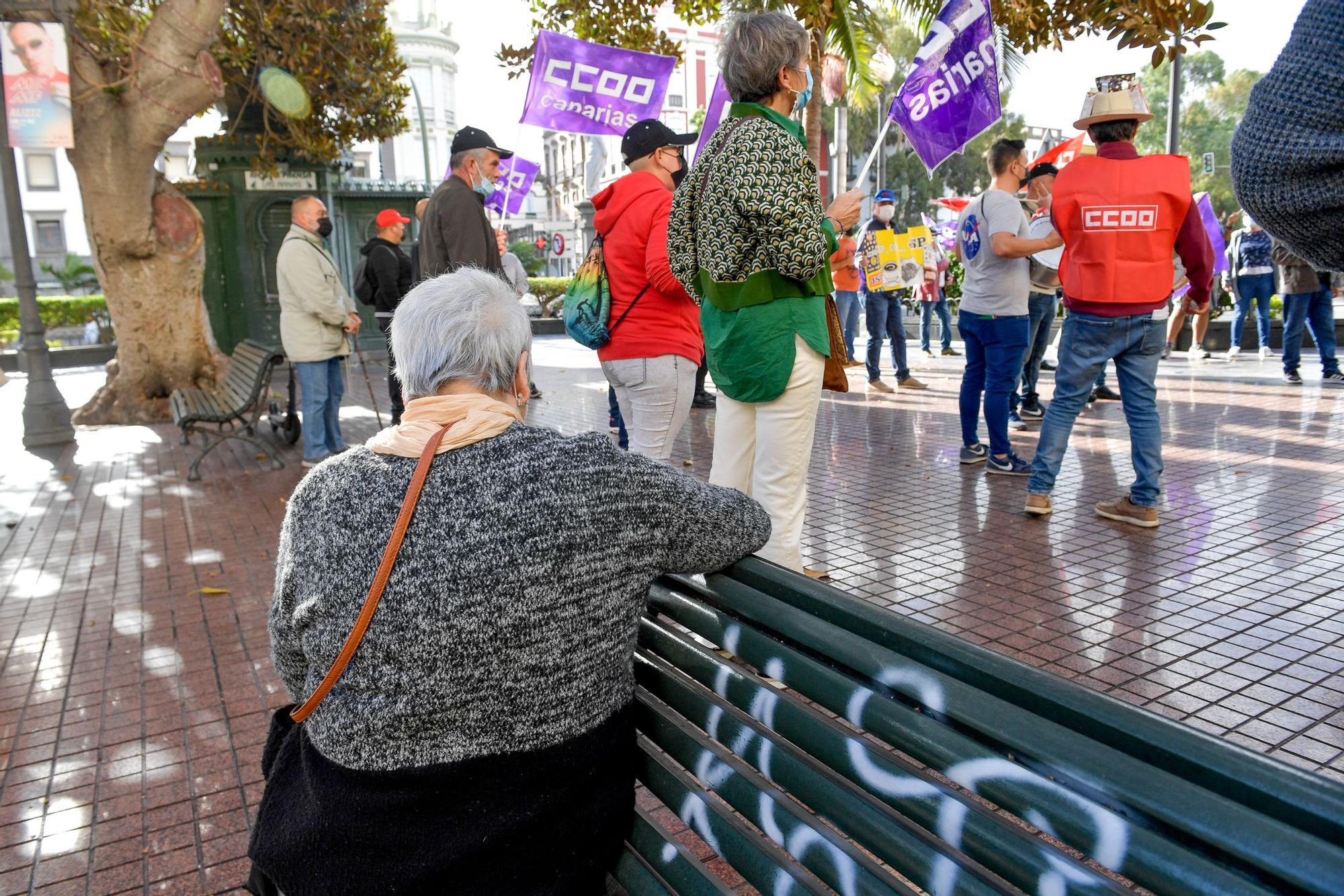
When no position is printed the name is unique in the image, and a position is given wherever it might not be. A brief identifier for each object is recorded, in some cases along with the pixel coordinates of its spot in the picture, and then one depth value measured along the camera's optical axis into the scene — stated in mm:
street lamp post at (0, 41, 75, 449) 9477
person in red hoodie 4535
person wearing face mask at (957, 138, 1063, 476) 6238
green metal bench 1007
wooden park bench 7832
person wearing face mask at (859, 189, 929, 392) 10789
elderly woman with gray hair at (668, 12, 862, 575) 3367
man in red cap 8555
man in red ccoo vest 4969
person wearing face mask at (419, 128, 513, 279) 6062
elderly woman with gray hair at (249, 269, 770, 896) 1676
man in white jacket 7328
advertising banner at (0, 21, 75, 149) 8727
